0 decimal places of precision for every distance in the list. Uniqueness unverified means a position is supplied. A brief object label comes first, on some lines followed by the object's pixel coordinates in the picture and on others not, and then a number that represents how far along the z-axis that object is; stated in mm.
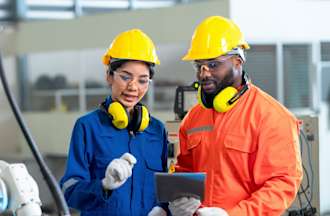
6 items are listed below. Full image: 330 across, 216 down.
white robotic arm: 2852
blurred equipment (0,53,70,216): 2825
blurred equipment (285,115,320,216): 4852
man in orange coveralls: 3598
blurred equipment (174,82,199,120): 5241
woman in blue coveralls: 3716
